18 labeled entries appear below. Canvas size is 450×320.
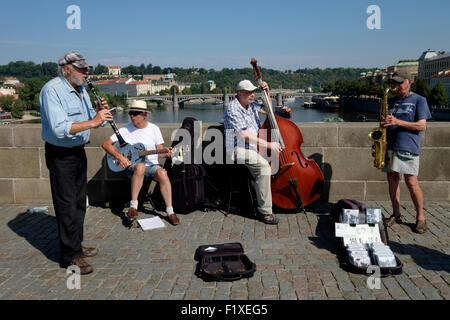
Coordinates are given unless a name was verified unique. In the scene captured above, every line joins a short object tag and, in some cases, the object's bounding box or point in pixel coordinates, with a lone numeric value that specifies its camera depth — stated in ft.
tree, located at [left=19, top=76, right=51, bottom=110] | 373.28
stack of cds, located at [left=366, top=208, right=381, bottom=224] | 14.20
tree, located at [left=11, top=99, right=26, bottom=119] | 320.13
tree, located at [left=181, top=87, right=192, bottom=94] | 555.69
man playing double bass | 16.58
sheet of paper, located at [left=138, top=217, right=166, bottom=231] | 16.52
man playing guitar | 16.96
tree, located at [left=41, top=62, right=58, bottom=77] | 465.88
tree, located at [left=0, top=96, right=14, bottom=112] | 341.04
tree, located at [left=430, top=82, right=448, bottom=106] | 228.02
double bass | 16.70
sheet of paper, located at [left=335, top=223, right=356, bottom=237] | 13.93
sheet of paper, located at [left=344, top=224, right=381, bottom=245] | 13.80
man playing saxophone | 15.11
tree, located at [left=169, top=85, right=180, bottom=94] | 562.66
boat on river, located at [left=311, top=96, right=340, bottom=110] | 361.90
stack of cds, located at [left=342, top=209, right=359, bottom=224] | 14.28
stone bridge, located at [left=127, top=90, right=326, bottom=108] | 346.95
